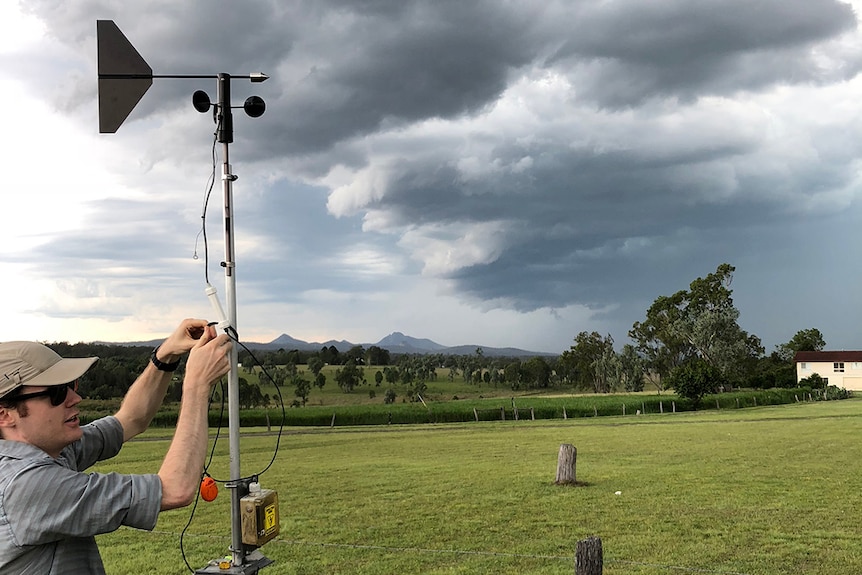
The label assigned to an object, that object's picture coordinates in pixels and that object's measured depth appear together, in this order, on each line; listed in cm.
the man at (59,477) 239
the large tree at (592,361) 9938
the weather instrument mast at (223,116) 407
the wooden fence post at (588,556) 612
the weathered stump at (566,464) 1625
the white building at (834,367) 8038
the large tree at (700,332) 8031
